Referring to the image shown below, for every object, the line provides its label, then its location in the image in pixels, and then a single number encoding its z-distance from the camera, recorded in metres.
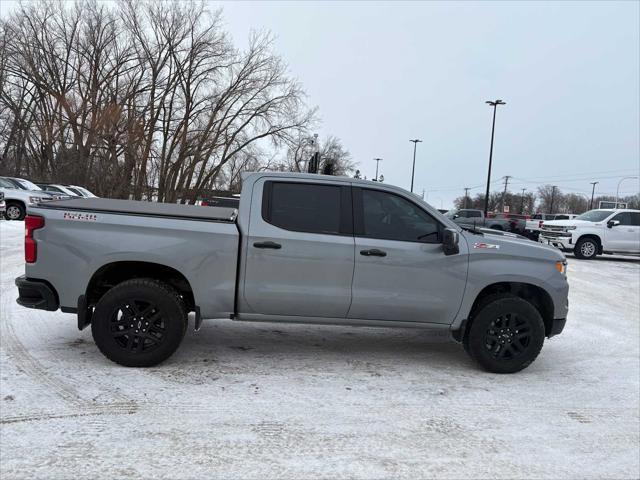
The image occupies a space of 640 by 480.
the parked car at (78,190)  28.16
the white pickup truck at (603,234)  17.11
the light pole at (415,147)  61.38
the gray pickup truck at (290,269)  4.45
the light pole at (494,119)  37.59
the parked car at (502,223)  25.46
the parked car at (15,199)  18.97
